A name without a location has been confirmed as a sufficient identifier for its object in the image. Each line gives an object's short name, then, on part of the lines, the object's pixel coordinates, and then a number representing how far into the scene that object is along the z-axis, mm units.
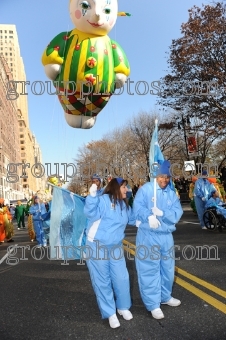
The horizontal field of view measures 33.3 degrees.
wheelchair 11078
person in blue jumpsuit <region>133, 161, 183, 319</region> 4328
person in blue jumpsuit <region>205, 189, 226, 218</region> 11469
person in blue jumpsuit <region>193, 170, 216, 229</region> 11945
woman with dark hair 4156
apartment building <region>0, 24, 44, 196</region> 133625
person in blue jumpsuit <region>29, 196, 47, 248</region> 11609
